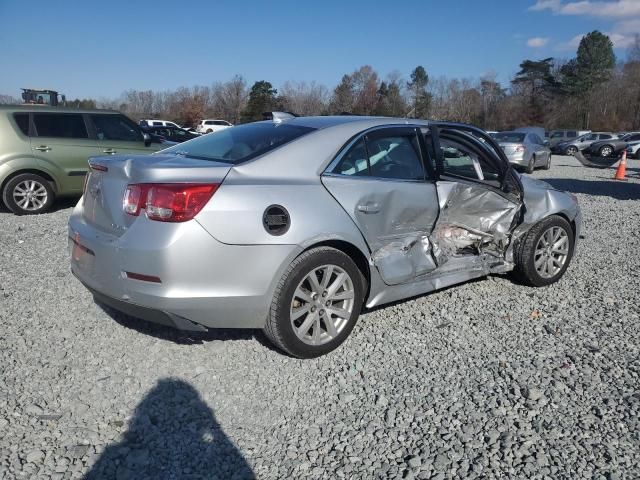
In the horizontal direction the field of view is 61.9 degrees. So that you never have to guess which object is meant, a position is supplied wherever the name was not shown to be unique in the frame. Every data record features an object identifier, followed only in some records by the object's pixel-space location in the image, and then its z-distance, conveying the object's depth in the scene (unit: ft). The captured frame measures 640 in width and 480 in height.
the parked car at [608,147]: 90.02
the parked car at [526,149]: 57.06
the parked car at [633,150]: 89.15
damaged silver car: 9.71
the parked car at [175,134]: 50.61
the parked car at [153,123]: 122.13
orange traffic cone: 52.04
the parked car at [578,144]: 101.81
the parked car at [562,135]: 120.88
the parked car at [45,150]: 26.58
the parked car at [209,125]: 126.93
